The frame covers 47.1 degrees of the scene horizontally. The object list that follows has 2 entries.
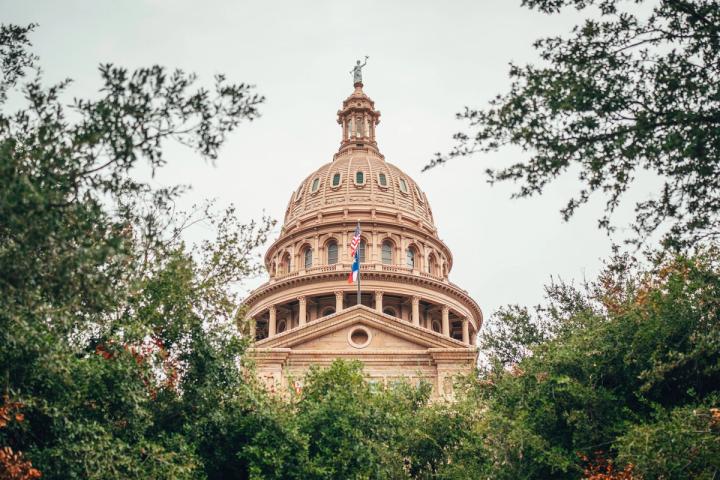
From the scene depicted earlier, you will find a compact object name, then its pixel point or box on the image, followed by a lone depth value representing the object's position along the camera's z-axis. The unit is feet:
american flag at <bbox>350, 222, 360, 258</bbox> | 174.19
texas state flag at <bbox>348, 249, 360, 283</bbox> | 176.35
